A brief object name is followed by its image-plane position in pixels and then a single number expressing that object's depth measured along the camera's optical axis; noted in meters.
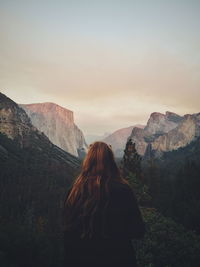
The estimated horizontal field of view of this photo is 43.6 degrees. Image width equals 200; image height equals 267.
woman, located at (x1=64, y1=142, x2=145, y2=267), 3.05
